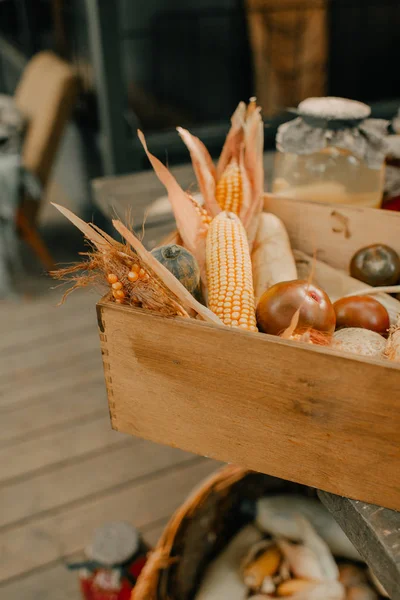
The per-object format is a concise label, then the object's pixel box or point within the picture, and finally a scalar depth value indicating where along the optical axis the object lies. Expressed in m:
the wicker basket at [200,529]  0.95
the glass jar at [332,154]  0.97
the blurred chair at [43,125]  2.51
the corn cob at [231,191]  0.93
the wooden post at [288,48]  2.72
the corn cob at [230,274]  0.70
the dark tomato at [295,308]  0.66
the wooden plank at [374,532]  0.55
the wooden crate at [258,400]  0.58
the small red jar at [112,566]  1.09
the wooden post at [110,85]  2.08
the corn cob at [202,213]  0.87
